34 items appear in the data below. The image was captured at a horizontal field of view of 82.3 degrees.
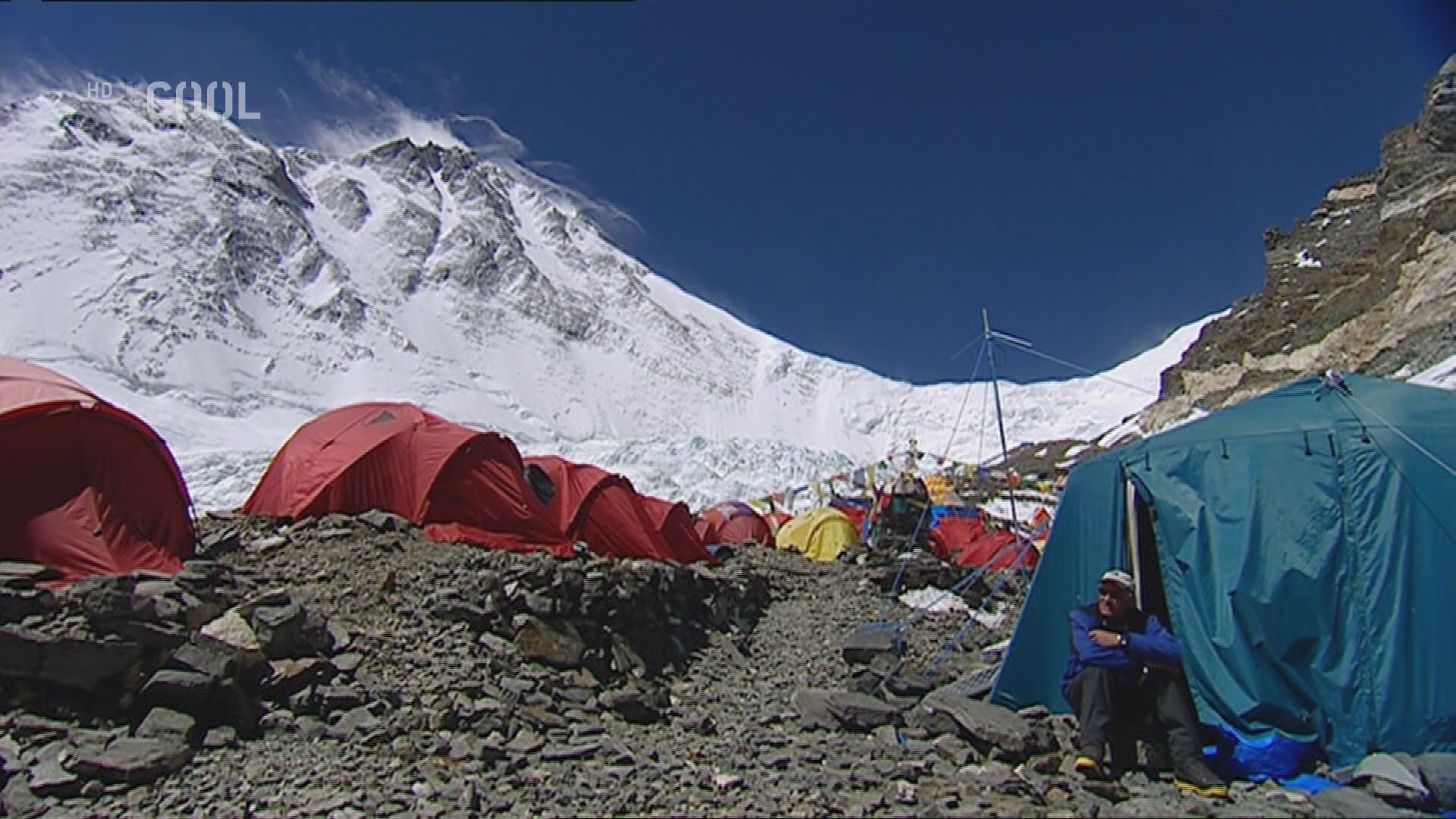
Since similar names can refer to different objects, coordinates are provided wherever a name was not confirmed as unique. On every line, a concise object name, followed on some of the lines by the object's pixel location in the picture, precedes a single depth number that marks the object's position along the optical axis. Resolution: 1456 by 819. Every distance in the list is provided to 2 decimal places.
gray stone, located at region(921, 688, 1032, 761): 5.36
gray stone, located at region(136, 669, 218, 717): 5.34
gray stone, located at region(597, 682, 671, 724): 6.66
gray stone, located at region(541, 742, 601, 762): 5.46
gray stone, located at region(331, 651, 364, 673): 6.31
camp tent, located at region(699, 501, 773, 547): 24.62
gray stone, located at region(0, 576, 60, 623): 5.39
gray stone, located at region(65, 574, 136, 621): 5.39
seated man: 4.98
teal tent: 5.36
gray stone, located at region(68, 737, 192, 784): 4.71
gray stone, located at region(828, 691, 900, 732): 6.29
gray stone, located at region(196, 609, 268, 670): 5.68
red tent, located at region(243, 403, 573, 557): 10.91
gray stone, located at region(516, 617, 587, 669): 7.40
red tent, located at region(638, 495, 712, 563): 15.25
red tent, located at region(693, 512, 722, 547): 21.14
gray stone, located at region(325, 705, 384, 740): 5.58
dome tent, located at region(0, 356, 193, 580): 6.93
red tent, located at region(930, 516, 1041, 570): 18.59
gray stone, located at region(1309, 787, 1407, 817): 4.33
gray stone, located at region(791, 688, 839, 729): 6.41
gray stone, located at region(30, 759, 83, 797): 4.57
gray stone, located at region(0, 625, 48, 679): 5.18
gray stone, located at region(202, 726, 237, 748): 5.21
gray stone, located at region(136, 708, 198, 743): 5.09
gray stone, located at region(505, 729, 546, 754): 5.59
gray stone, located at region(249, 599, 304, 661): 6.10
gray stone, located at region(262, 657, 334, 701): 5.84
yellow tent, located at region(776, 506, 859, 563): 21.69
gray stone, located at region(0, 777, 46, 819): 4.38
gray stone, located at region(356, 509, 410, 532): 10.10
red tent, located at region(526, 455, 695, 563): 12.57
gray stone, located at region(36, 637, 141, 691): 5.21
